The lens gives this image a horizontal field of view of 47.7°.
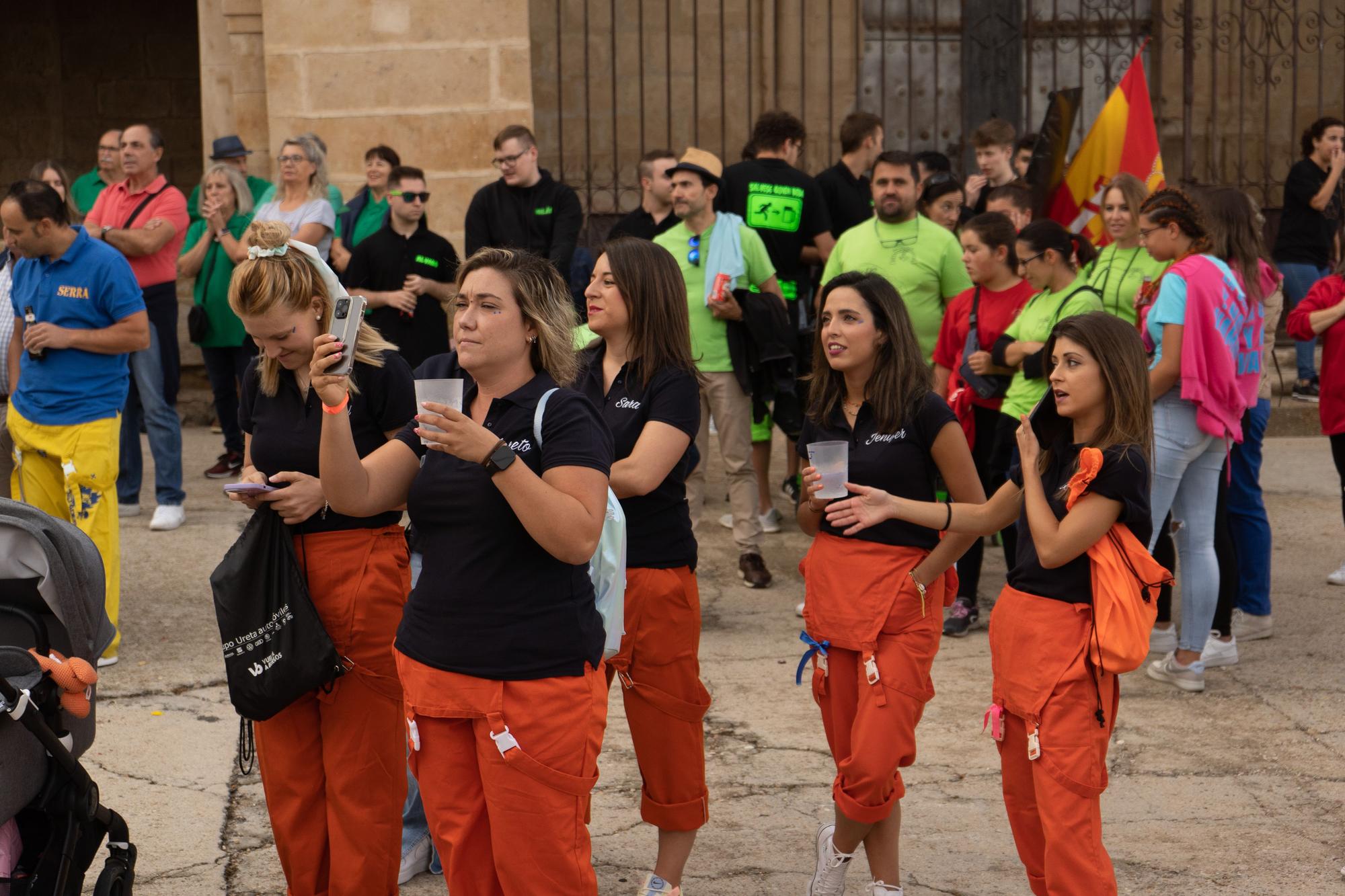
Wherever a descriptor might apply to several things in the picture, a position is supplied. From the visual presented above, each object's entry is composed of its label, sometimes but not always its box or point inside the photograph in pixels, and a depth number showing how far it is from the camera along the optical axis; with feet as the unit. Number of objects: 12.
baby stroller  10.79
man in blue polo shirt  19.62
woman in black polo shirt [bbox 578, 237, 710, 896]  12.98
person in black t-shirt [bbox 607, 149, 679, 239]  26.40
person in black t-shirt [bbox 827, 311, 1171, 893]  11.44
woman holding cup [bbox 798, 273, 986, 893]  12.69
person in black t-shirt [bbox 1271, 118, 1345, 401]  35.86
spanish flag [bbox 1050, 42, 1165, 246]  27.04
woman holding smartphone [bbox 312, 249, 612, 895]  9.98
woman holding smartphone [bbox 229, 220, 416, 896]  11.67
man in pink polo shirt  27.04
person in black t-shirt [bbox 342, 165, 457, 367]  27.48
